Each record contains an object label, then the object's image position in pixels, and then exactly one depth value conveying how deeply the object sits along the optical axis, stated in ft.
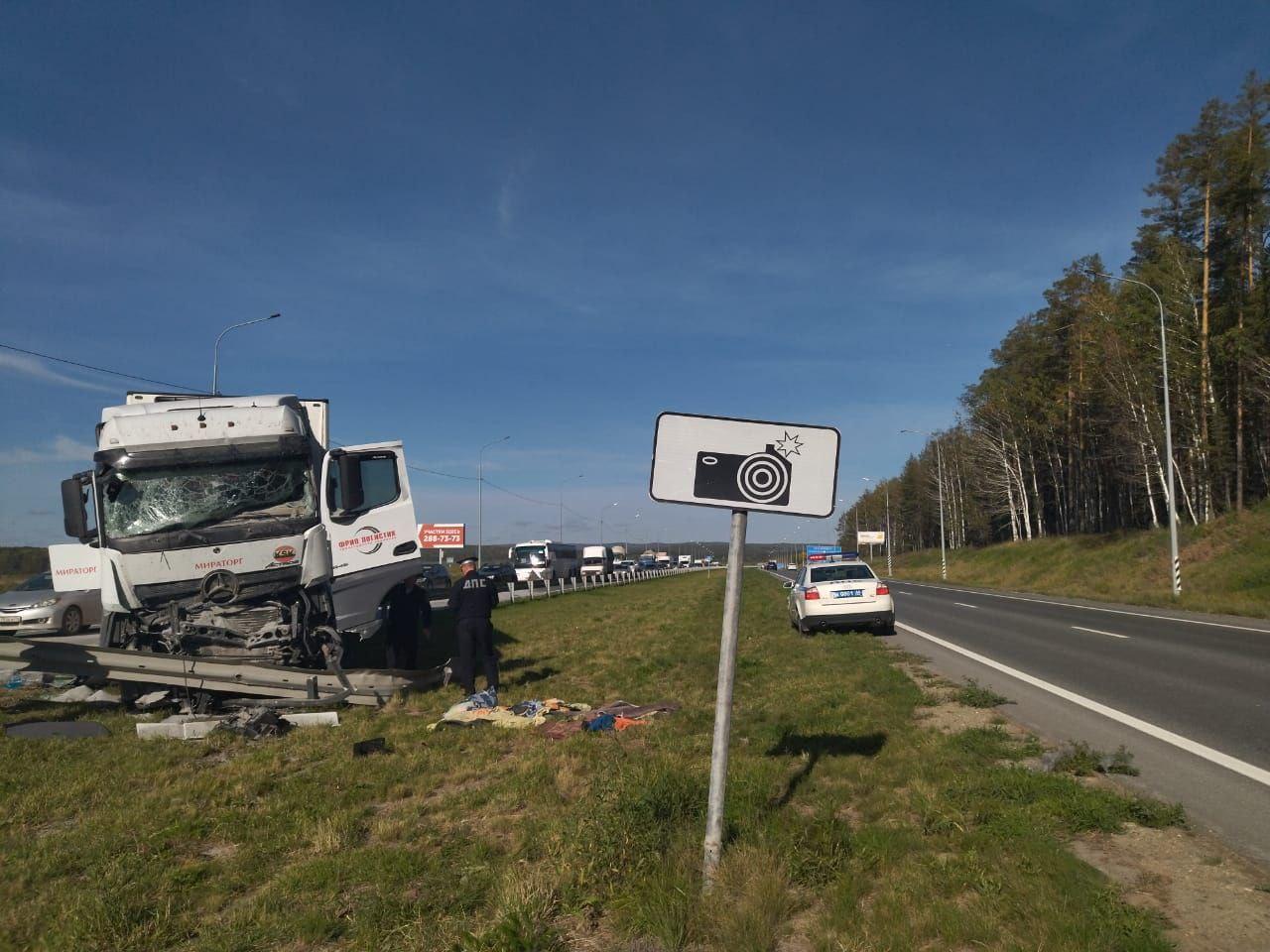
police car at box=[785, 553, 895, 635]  53.47
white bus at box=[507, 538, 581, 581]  191.93
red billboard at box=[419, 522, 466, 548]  170.71
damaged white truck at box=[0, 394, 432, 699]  31.42
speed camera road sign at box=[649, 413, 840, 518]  13.12
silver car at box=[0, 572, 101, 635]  67.10
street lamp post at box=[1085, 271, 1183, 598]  79.22
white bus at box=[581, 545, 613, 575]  251.27
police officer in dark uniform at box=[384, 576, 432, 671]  40.75
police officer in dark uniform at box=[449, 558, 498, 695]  33.35
